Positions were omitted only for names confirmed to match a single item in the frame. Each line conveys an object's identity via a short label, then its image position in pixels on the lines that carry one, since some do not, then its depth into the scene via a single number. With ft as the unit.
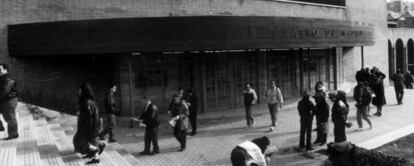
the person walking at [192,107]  40.42
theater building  45.44
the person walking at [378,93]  48.44
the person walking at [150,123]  32.37
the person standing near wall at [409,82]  85.71
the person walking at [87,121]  23.48
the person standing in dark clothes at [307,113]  33.40
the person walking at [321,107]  33.35
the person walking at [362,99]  39.83
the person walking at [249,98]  43.21
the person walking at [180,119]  34.45
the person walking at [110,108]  34.35
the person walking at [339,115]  32.63
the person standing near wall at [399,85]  55.62
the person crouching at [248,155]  18.17
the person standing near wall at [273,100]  42.16
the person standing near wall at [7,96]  24.73
